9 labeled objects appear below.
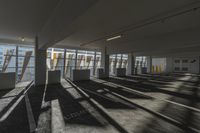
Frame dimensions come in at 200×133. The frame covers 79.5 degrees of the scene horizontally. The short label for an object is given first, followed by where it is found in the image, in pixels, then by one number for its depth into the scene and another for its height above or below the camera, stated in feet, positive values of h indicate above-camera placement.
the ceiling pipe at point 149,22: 13.48 +6.45
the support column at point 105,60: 44.52 +1.94
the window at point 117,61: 63.77 +2.68
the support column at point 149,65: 68.77 +0.74
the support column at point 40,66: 27.99 -0.30
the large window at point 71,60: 43.01 +2.23
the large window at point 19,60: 33.78 +1.20
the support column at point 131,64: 55.57 +0.97
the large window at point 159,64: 84.86 +1.80
